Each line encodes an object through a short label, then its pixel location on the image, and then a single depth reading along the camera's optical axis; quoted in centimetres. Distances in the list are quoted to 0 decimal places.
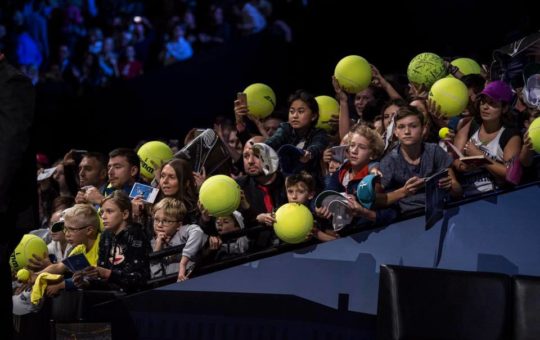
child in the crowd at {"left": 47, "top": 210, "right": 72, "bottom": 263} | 1386
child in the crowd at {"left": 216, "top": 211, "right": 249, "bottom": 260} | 1254
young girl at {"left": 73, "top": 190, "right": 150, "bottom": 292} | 1186
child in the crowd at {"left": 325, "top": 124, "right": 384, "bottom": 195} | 1211
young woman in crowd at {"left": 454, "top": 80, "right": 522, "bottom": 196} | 1177
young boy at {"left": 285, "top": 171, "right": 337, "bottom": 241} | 1234
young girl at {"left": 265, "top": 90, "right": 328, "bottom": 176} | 1359
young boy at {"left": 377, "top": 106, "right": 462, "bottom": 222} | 1171
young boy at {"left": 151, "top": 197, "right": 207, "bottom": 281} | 1258
